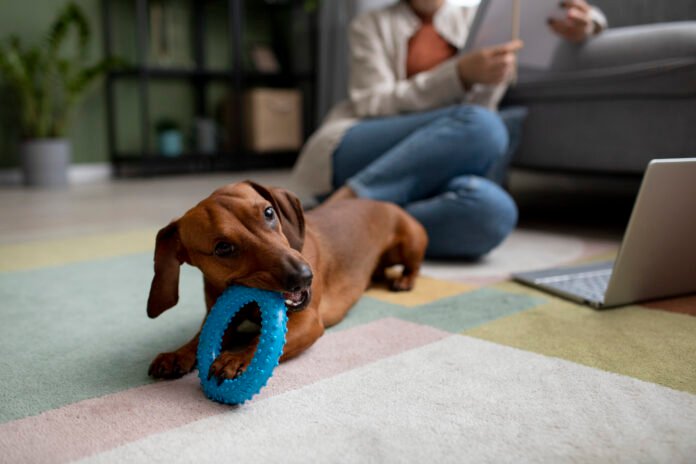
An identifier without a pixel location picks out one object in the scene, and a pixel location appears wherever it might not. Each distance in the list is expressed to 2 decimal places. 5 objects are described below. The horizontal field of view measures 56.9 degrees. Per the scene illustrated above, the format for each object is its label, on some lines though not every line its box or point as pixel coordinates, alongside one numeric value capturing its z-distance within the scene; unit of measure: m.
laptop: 1.26
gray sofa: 2.04
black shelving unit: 4.41
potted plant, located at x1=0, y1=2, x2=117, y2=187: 3.81
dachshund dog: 0.96
